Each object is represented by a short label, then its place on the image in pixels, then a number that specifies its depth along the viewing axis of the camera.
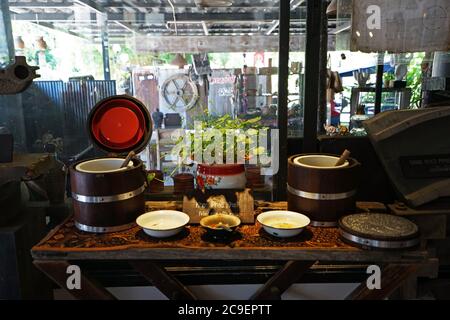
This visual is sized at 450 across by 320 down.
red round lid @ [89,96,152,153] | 2.14
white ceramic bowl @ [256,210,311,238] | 1.74
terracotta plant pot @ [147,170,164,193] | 2.40
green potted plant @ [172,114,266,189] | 2.42
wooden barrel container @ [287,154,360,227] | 1.80
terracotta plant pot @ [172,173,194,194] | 2.34
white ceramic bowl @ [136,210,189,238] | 1.76
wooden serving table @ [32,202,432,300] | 1.64
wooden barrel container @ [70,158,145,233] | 1.78
